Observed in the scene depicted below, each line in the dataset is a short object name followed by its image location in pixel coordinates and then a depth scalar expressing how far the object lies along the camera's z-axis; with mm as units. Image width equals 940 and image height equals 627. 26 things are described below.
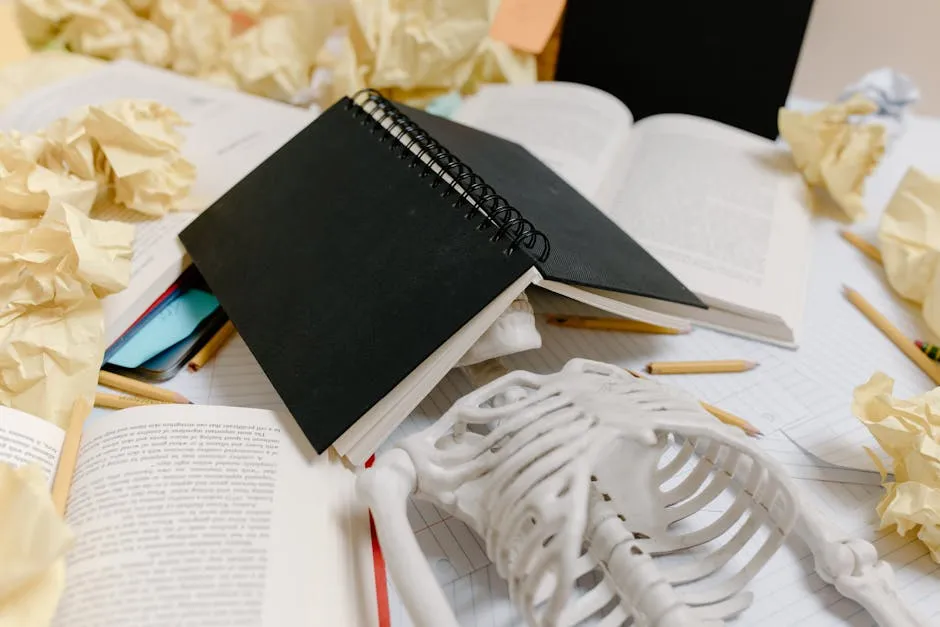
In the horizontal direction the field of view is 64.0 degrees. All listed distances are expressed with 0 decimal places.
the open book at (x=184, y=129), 666
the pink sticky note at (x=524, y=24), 1025
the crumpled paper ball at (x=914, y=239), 730
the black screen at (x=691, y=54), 949
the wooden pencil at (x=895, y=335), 665
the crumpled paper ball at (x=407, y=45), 907
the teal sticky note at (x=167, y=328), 605
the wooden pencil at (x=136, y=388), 577
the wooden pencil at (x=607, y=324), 683
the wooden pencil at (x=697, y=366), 650
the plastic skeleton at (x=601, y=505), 406
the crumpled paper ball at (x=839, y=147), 836
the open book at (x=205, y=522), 424
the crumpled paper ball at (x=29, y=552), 393
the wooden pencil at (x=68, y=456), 472
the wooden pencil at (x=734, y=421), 596
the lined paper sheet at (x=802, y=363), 610
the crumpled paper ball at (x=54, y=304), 539
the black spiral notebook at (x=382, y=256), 518
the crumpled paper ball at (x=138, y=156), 693
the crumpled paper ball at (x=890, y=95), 922
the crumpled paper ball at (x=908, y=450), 505
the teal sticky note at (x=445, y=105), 960
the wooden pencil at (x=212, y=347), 617
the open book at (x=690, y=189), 702
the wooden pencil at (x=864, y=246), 809
